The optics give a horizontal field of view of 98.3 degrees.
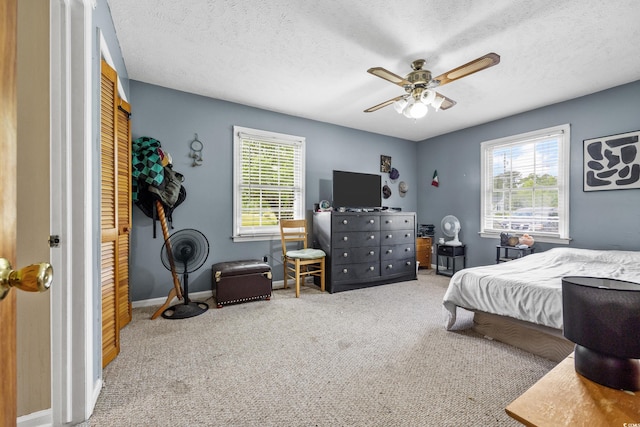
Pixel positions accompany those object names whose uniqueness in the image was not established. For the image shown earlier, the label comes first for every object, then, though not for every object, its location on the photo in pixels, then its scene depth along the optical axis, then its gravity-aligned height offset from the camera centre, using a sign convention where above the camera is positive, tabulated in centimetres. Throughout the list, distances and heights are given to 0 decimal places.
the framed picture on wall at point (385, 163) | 525 +95
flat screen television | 418 +36
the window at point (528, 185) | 373 +41
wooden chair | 367 -56
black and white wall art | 311 +59
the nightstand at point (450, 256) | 466 -74
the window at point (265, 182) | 383 +46
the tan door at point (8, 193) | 50 +4
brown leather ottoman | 314 -80
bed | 199 -66
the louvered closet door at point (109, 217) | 192 -2
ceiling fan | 233 +117
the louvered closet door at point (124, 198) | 249 +14
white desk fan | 461 -25
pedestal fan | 290 -46
